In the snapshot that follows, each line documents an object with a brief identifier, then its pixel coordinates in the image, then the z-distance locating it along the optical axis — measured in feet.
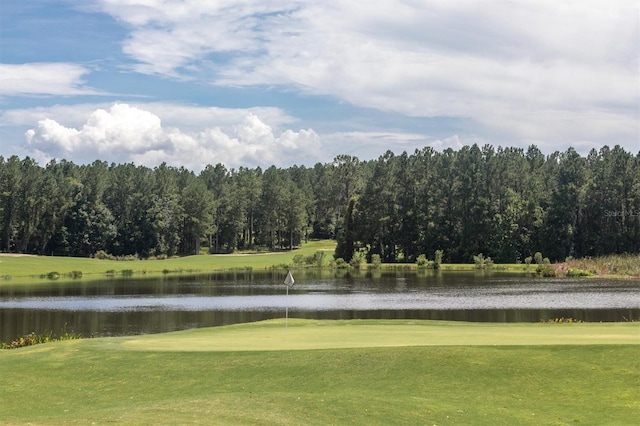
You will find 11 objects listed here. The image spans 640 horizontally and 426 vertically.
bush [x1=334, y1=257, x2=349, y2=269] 374.22
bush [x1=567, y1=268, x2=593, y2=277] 275.18
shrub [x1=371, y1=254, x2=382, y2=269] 374.43
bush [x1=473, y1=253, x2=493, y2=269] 355.97
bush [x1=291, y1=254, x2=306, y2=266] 393.45
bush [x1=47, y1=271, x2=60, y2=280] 301.84
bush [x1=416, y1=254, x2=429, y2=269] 368.68
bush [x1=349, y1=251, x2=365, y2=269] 379.35
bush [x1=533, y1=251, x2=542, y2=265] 346.54
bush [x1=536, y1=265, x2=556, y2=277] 286.87
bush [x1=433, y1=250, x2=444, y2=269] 360.89
